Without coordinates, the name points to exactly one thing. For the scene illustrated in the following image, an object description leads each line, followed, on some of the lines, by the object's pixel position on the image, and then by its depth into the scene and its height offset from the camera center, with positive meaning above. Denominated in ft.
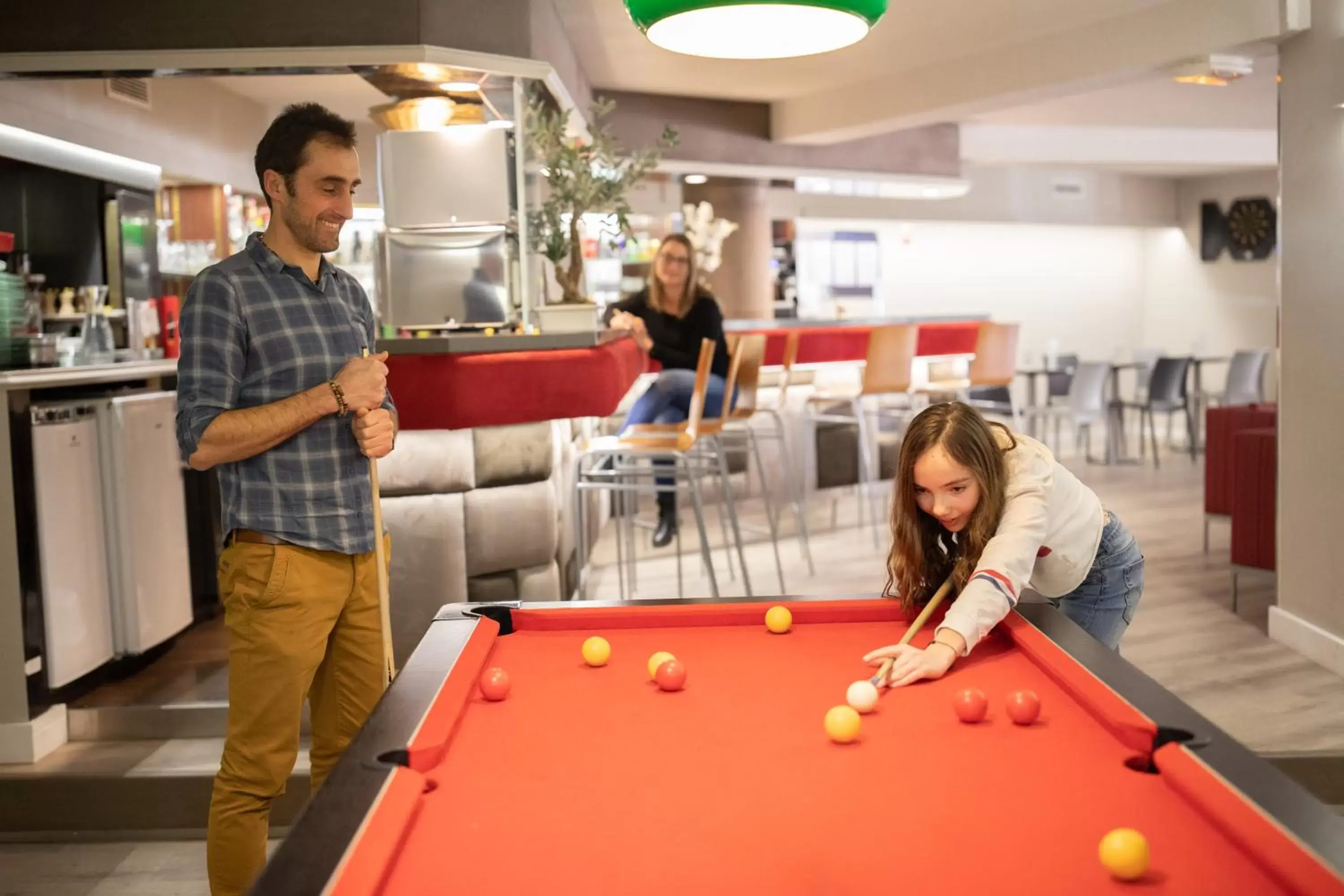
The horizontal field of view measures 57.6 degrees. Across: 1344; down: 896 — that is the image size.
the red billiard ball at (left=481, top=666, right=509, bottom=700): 6.04 -1.64
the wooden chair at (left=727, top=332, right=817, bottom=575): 17.54 -1.43
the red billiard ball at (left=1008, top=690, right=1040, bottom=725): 5.52 -1.68
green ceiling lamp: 6.25 +1.77
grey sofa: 12.56 -1.72
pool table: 3.99 -1.73
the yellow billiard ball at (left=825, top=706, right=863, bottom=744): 5.32 -1.67
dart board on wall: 41.37 +3.43
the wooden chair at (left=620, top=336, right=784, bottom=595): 15.60 -1.09
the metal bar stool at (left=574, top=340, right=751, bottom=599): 14.16 -1.29
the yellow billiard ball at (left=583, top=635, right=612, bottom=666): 6.55 -1.61
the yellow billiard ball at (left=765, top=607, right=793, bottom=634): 7.23 -1.63
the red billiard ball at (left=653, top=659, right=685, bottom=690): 6.08 -1.63
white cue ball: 5.69 -1.66
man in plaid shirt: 7.00 -0.47
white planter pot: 14.55 +0.39
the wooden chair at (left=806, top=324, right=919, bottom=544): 22.68 -0.58
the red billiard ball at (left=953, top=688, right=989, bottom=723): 5.55 -1.67
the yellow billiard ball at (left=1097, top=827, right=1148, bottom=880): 3.89 -1.66
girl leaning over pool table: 6.61 -1.16
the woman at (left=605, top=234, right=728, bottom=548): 18.45 +0.32
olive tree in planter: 14.66 +1.88
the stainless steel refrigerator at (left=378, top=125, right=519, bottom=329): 14.61 +1.57
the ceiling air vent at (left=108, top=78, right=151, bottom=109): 19.13 +4.39
